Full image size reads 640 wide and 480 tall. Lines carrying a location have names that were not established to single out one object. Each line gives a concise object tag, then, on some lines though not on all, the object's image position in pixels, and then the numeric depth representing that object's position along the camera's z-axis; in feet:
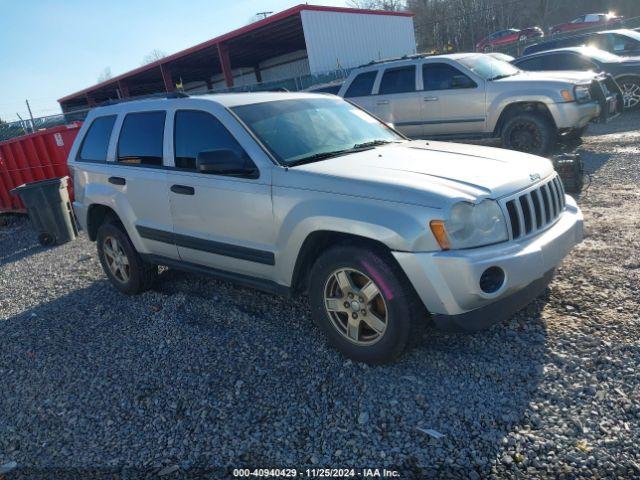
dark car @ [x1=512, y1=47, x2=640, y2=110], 38.24
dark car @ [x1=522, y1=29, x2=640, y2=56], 42.51
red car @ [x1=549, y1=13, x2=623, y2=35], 95.95
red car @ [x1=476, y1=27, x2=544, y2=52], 99.40
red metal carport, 69.05
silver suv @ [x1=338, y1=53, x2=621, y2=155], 27.27
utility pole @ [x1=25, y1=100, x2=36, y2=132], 58.68
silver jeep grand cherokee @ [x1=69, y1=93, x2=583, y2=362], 9.66
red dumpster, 32.32
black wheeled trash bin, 27.12
